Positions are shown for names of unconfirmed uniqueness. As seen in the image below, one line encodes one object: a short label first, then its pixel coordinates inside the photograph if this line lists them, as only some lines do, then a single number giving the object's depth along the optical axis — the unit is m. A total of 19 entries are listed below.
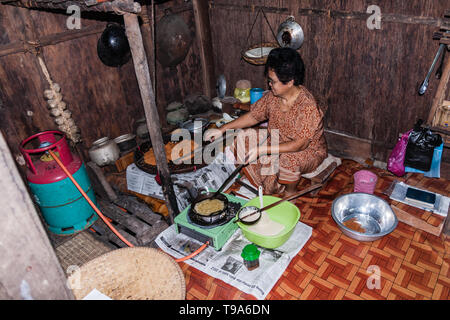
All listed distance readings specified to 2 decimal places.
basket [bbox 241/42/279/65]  5.27
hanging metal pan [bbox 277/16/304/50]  5.03
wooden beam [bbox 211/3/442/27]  3.93
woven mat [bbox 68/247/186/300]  2.43
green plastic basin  3.44
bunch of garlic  4.41
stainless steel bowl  3.93
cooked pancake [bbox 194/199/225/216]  3.62
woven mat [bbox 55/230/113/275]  3.80
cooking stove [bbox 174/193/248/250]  3.52
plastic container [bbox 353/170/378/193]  4.43
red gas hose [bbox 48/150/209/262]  3.63
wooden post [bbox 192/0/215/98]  5.91
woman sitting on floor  3.77
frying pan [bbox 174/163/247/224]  3.53
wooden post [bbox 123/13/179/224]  2.78
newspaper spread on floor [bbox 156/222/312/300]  3.34
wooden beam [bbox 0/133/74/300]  1.47
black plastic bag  4.09
